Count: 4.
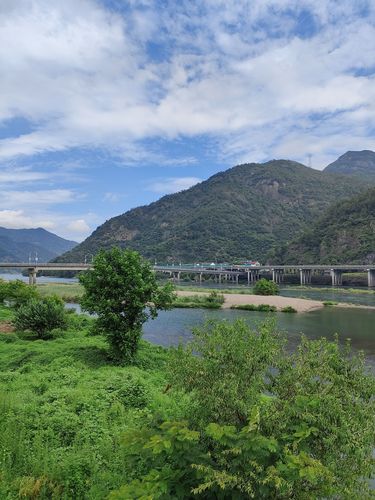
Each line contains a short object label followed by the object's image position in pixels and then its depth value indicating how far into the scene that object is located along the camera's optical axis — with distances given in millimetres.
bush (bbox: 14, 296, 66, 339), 34438
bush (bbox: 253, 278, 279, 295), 94688
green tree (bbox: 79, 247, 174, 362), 24812
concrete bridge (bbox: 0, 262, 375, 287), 129000
